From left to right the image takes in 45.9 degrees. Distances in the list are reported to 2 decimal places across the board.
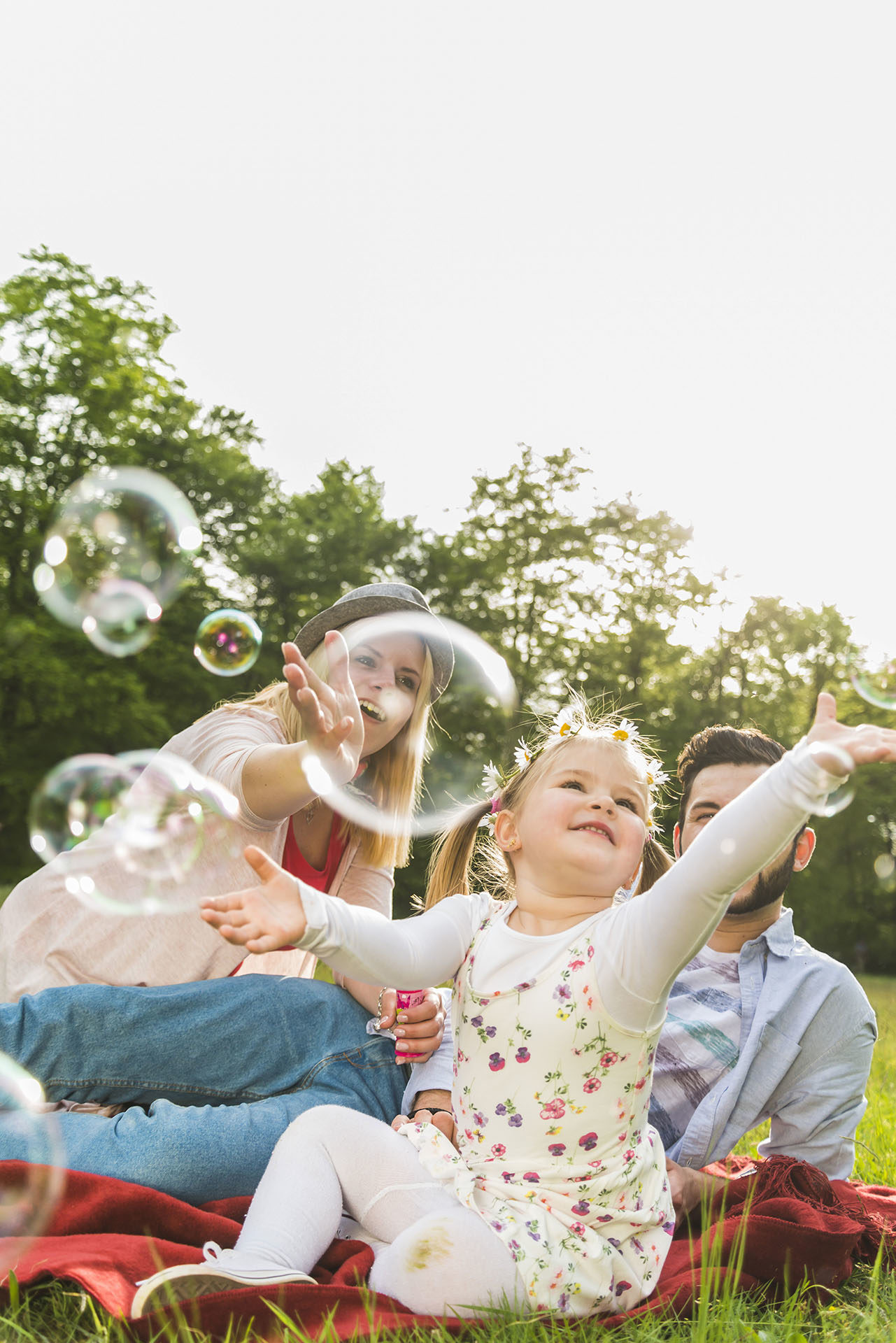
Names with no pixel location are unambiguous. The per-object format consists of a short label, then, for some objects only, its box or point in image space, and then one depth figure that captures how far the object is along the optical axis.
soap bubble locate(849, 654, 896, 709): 3.47
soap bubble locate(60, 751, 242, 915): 3.23
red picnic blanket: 1.96
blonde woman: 2.58
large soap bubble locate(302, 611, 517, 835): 3.69
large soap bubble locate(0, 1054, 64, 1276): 2.26
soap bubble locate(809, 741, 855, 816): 1.93
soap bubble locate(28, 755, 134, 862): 4.86
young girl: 1.98
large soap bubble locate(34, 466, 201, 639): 8.43
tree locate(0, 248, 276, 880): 17.41
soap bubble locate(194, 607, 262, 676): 5.68
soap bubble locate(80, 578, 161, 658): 8.33
